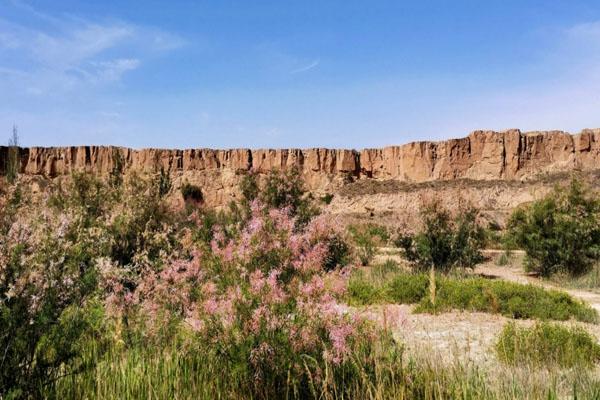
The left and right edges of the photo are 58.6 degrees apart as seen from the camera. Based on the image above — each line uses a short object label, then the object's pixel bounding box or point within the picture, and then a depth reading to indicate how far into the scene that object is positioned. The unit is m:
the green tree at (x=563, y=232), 16.83
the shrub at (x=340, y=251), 13.80
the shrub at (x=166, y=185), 33.32
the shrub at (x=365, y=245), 19.52
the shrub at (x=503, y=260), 21.41
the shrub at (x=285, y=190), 19.41
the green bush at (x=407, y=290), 11.86
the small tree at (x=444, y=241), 16.97
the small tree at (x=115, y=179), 18.76
